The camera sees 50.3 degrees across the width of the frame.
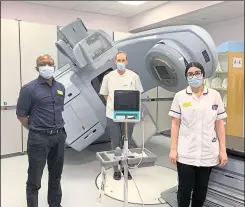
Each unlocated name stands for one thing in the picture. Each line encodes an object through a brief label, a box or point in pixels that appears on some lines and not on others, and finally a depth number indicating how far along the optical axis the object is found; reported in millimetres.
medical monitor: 1670
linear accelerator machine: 1820
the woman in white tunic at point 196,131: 1588
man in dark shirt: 1805
